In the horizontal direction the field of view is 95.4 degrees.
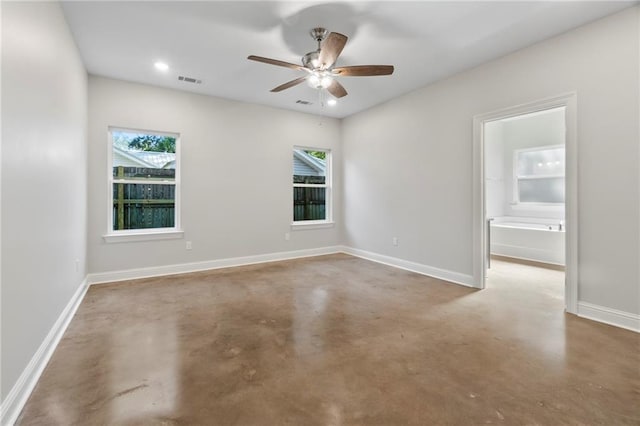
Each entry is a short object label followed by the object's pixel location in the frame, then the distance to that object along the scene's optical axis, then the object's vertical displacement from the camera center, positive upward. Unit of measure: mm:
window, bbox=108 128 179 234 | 4230 +488
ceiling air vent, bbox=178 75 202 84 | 4053 +1907
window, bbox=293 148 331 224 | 5902 +578
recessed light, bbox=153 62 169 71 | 3633 +1880
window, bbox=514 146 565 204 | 5617 +755
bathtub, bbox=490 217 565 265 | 4925 -476
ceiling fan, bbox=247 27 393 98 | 2567 +1460
